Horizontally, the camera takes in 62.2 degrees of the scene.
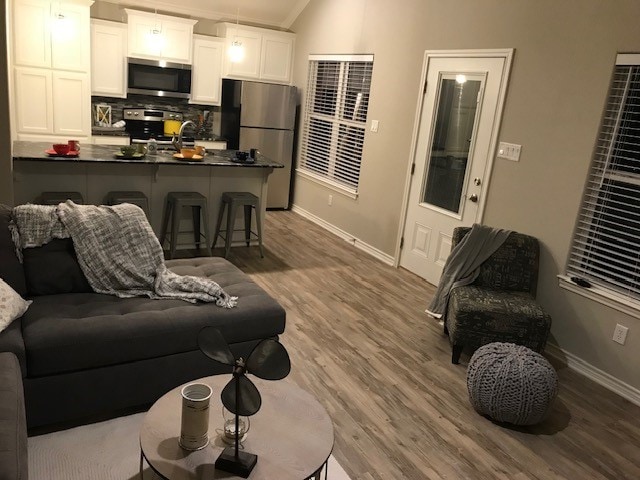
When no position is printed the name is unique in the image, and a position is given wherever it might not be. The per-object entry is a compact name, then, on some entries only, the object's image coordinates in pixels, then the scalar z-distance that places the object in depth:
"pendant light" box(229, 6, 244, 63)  6.47
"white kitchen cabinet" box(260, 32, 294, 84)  7.00
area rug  2.20
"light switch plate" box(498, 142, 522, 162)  4.00
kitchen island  4.33
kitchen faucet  4.93
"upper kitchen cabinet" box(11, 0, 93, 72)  5.57
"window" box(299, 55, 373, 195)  5.96
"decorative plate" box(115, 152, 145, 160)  4.50
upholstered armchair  3.37
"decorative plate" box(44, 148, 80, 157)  4.28
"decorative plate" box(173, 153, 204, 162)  4.77
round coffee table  1.67
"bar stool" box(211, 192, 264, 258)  5.00
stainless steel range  6.59
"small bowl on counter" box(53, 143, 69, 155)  4.29
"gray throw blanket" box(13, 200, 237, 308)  2.80
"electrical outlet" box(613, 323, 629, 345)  3.33
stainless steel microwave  6.41
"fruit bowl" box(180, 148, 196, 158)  4.78
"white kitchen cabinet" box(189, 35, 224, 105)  6.73
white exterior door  4.26
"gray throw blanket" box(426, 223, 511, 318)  3.79
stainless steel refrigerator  6.71
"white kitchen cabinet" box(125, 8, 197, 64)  6.27
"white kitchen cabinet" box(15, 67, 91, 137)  5.75
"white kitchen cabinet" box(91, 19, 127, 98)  6.12
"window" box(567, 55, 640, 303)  3.30
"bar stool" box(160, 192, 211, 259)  4.72
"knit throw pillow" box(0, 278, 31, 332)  2.31
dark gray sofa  2.32
